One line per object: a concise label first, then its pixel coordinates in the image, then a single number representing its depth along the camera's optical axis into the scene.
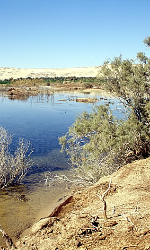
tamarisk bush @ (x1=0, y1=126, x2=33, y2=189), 9.78
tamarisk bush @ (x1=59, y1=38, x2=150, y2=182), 9.01
